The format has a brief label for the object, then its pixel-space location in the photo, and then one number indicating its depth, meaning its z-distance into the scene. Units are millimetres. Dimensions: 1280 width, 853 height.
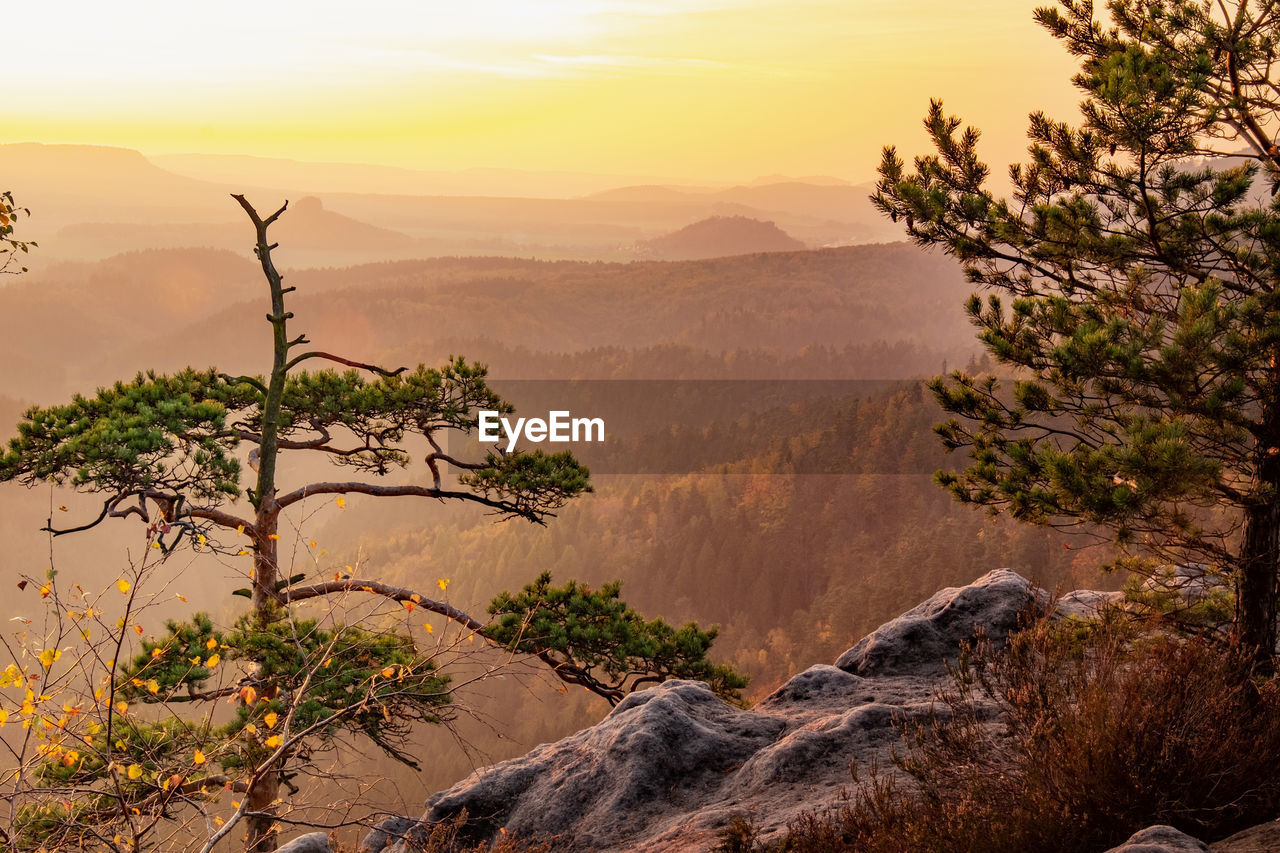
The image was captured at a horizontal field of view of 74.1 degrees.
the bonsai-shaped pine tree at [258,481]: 9148
